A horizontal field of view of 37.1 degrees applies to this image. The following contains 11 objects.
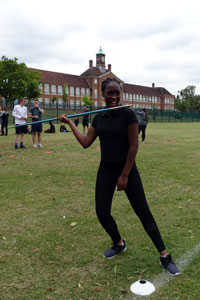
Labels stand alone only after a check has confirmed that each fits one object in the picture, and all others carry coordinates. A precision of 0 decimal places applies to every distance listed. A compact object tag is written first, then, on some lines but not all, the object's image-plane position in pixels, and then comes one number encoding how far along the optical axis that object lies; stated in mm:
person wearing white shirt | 11148
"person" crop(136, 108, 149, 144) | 13688
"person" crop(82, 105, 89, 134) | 17444
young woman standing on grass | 3018
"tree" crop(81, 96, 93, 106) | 74062
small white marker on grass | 2799
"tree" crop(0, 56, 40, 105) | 61812
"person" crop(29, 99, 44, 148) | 11578
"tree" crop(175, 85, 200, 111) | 106012
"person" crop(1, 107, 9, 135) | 18003
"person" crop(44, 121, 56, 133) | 22034
